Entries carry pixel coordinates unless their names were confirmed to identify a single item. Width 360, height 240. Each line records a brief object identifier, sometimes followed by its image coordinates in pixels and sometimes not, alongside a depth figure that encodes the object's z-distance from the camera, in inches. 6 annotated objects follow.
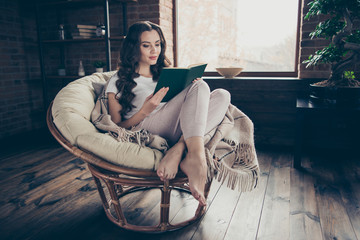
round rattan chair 49.3
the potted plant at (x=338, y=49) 80.7
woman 48.9
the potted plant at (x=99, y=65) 122.3
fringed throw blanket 54.7
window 113.2
